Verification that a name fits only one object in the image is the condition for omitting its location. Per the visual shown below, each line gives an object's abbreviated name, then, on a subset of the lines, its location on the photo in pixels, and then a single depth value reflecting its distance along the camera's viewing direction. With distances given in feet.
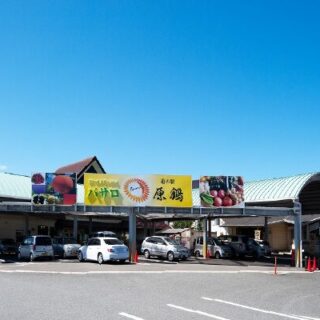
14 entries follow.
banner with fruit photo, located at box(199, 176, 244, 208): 112.68
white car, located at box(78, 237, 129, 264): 99.14
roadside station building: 124.57
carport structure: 108.06
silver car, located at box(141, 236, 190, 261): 113.39
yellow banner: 110.83
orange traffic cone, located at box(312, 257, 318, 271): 94.58
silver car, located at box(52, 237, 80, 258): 115.34
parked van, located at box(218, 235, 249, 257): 128.57
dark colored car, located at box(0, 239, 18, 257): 126.33
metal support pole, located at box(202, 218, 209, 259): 129.29
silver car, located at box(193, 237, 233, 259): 125.90
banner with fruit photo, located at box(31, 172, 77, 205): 111.45
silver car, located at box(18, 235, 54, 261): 106.73
